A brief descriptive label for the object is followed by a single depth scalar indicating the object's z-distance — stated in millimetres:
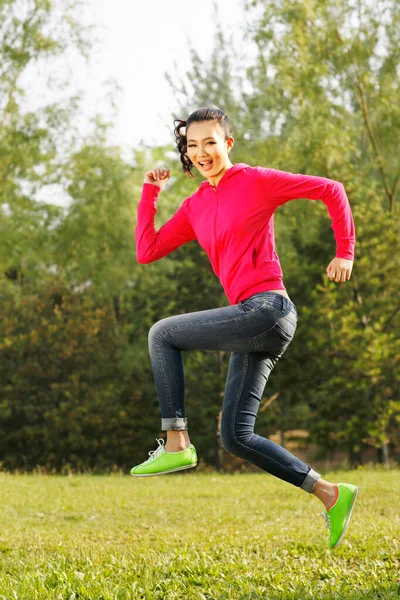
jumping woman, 4273
